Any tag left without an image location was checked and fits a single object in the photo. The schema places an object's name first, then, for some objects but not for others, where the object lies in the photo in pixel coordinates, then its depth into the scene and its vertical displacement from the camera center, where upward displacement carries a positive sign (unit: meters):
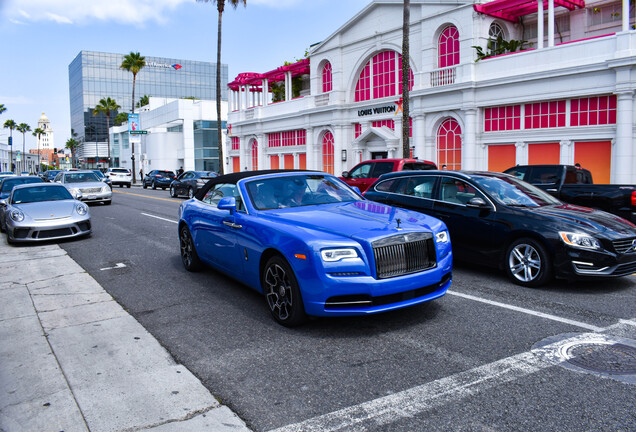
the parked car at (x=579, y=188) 10.34 -0.24
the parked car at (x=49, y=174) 39.21 +0.75
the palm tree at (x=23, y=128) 126.36 +13.91
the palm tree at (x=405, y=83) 20.53 +3.87
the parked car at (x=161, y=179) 39.88 +0.25
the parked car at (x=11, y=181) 16.22 +0.09
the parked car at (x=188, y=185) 27.23 -0.17
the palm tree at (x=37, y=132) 143.75 +14.73
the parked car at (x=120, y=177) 44.22 +0.50
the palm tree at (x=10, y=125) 122.31 +14.28
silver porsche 11.31 -0.72
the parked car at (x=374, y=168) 15.93 +0.36
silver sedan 20.72 -0.12
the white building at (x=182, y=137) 59.00 +5.34
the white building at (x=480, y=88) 19.30 +4.14
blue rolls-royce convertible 4.84 -0.68
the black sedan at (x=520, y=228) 6.57 -0.69
